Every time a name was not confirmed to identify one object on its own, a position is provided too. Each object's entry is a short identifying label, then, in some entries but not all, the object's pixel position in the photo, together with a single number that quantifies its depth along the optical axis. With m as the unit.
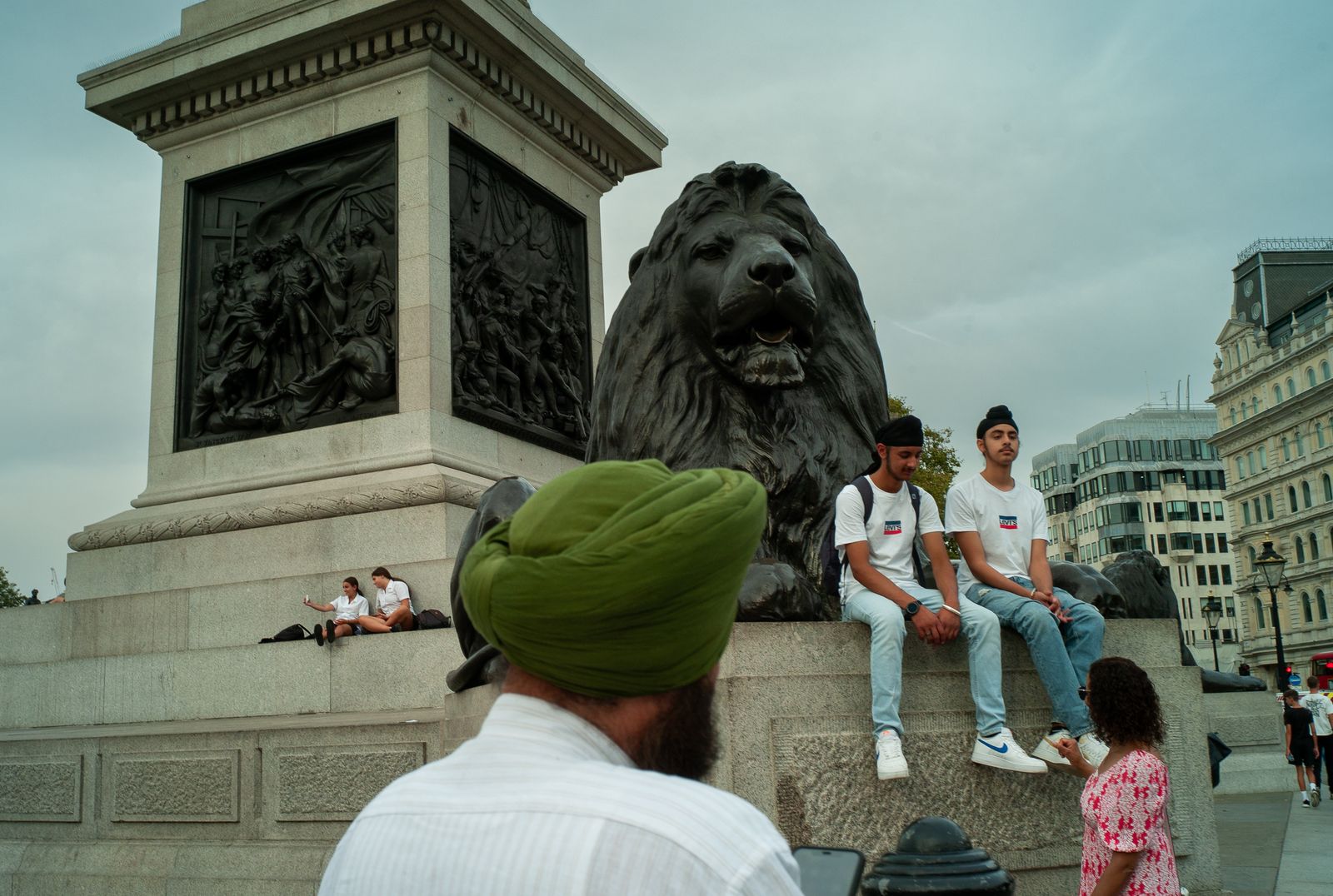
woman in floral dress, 3.60
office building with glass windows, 101.19
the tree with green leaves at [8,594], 60.72
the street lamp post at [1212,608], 30.20
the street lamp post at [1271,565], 22.47
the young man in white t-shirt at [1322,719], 14.32
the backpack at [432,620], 9.09
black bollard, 1.90
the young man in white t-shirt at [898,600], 4.38
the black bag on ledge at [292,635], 9.59
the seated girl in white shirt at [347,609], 9.16
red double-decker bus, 42.73
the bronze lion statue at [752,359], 5.22
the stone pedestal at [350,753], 4.35
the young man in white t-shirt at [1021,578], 4.60
